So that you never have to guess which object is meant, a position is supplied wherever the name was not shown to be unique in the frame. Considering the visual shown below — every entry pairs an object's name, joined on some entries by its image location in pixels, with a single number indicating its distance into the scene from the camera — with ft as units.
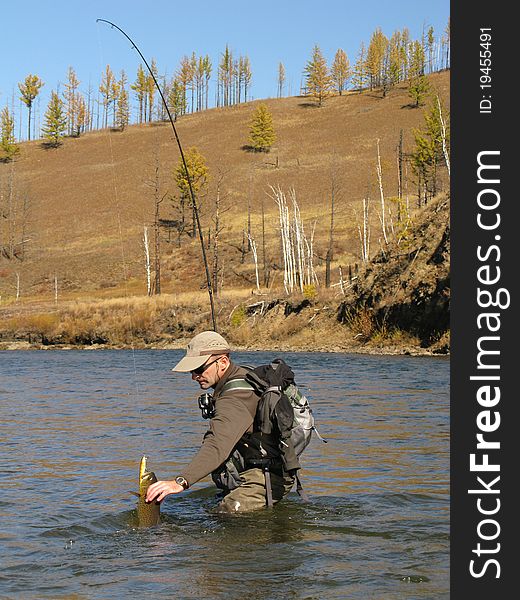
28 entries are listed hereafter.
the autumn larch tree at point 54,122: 421.18
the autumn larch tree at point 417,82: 390.21
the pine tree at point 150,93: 471.42
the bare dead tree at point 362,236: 156.83
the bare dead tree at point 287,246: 149.07
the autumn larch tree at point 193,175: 270.87
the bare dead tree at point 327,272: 185.43
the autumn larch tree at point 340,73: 493.32
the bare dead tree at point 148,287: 200.64
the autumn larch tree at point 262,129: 368.48
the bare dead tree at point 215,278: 178.29
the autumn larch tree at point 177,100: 433.48
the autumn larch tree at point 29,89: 481.87
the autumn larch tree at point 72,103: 466.25
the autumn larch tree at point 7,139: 387.34
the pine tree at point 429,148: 236.43
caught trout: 22.75
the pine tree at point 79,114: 465.88
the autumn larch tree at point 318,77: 449.89
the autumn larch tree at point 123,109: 460.14
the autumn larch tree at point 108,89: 494.14
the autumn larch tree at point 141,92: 489.26
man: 22.48
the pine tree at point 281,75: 576.61
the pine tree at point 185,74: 518.78
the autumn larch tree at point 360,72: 455.22
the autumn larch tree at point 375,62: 462.19
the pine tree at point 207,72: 545.44
